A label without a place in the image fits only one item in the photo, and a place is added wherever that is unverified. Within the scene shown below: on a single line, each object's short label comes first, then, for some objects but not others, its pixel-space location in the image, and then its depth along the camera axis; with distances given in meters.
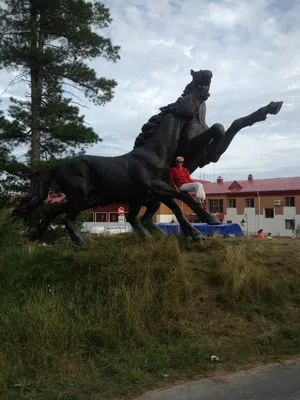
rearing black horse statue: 7.09
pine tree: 14.91
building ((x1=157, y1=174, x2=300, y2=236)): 42.41
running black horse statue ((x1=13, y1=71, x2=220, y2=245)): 6.86
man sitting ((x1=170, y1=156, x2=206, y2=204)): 6.75
